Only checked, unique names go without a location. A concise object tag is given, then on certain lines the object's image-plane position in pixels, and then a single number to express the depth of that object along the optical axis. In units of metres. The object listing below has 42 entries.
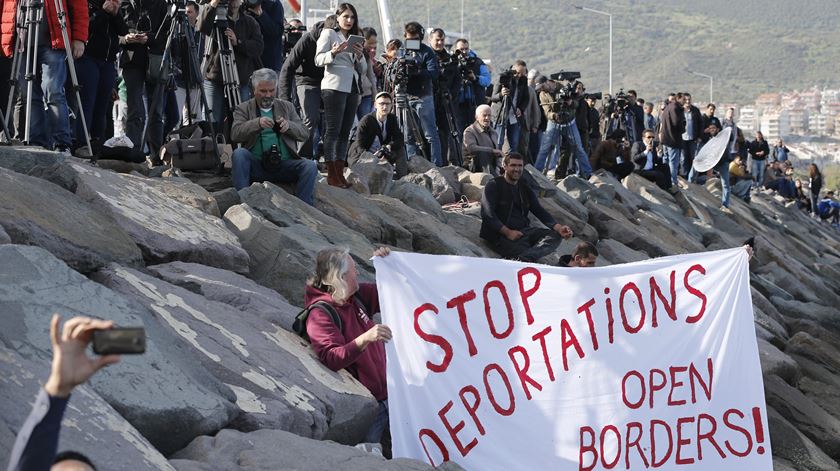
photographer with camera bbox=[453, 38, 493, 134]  17.84
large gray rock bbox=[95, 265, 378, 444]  6.97
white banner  7.75
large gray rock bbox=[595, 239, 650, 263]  15.61
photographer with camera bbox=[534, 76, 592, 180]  19.33
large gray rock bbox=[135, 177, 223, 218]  9.91
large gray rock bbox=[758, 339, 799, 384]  13.34
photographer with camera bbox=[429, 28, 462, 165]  16.78
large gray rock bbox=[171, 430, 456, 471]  6.07
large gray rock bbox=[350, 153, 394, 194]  13.90
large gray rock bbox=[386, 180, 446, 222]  13.67
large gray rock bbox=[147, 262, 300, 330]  8.19
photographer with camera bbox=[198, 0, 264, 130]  12.22
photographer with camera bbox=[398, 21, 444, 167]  15.62
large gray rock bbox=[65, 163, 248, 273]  8.73
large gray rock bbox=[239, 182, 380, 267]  10.31
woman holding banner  7.72
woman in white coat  12.70
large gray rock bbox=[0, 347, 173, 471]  5.36
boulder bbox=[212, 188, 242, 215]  10.53
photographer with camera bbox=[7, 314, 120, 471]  3.68
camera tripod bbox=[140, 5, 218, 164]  11.52
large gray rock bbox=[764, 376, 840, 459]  12.27
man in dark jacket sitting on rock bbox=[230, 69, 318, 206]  10.80
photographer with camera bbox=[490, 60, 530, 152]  17.86
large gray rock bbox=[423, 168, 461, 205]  14.94
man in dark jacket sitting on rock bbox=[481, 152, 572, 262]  12.12
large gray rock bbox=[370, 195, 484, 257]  12.10
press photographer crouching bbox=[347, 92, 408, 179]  14.97
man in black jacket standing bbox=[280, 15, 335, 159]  13.20
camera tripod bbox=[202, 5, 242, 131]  12.27
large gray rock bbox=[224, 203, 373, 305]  9.32
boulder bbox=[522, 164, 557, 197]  16.12
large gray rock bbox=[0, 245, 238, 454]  6.10
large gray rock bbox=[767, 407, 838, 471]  11.27
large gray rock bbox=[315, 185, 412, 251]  11.73
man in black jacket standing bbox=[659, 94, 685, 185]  24.03
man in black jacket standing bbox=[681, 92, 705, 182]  24.36
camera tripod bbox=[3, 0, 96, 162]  10.11
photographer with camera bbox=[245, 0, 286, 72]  13.40
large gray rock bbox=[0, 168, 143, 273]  7.47
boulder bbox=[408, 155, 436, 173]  15.75
